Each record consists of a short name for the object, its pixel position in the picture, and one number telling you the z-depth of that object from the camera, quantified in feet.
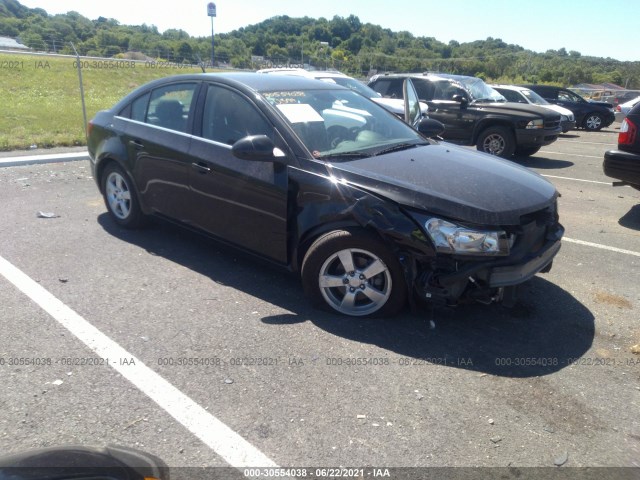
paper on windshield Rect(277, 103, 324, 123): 14.38
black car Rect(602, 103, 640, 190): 21.65
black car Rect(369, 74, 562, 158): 37.09
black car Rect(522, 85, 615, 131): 64.95
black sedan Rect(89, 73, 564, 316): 11.93
